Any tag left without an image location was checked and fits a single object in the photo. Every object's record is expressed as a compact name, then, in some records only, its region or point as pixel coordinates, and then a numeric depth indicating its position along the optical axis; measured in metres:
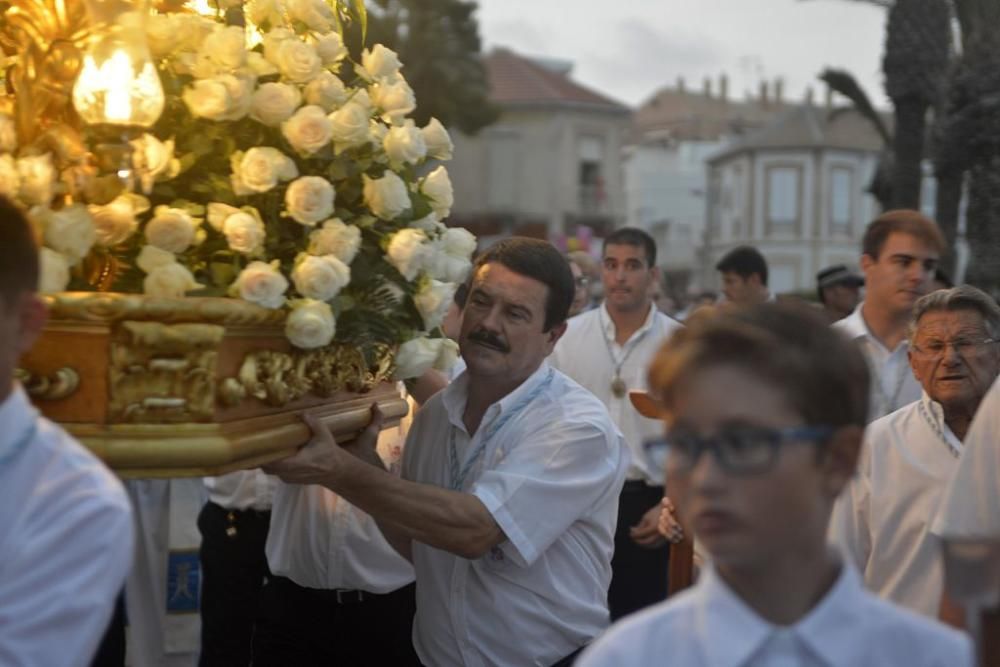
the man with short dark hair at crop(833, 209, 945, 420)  6.86
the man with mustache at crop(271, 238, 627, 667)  4.12
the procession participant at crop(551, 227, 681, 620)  7.77
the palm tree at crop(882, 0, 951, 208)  14.96
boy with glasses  2.41
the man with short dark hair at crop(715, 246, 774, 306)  10.98
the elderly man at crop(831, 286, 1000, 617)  4.44
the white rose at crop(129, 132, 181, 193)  3.60
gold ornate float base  3.28
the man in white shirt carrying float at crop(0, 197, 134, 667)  2.66
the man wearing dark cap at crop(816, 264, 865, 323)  10.54
